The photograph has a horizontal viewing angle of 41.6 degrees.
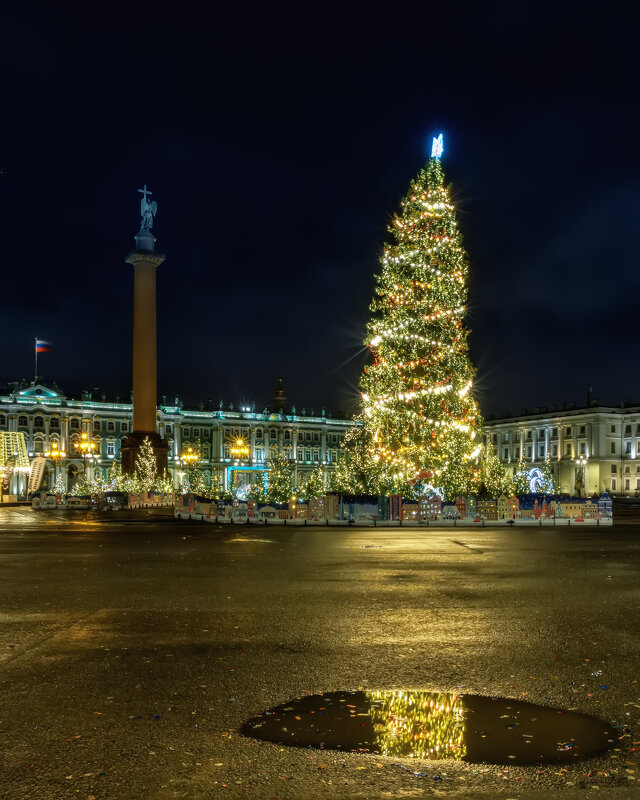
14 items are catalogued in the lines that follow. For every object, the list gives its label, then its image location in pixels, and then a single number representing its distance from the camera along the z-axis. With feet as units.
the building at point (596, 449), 396.78
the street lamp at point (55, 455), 315.06
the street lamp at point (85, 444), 257.55
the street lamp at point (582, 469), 394.60
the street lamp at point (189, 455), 248.01
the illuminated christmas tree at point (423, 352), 119.96
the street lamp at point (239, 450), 235.40
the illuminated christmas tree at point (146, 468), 201.16
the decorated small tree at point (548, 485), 162.81
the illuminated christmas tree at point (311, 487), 139.33
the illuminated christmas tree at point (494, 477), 128.06
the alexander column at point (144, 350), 211.41
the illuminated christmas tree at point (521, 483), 135.64
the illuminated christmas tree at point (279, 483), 140.07
